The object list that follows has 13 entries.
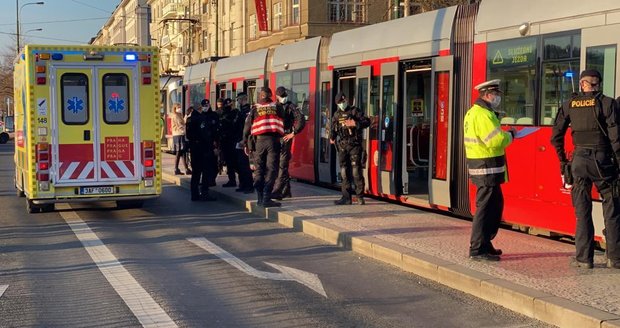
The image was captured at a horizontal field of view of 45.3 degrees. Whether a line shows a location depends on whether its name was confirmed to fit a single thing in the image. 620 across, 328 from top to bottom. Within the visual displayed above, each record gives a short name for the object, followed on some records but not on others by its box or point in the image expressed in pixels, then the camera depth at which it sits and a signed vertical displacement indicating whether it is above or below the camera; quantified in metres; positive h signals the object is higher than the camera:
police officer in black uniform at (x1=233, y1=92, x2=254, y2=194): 15.03 -0.66
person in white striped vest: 12.41 -0.28
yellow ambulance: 11.90 -0.04
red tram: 8.64 +0.51
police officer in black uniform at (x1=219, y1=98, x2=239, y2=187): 15.47 -0.28
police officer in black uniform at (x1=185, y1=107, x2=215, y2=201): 14.41 -0.50
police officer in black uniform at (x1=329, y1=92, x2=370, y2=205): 12.16 -0.32
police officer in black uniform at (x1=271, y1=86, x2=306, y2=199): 12.90 -0.27
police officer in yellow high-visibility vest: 7.82 -0.51
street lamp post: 55.75 +8.42
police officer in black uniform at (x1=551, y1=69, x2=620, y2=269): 7.19 -0.36
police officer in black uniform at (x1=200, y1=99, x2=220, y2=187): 14.53 -0.17
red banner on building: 39.50 +5.80
